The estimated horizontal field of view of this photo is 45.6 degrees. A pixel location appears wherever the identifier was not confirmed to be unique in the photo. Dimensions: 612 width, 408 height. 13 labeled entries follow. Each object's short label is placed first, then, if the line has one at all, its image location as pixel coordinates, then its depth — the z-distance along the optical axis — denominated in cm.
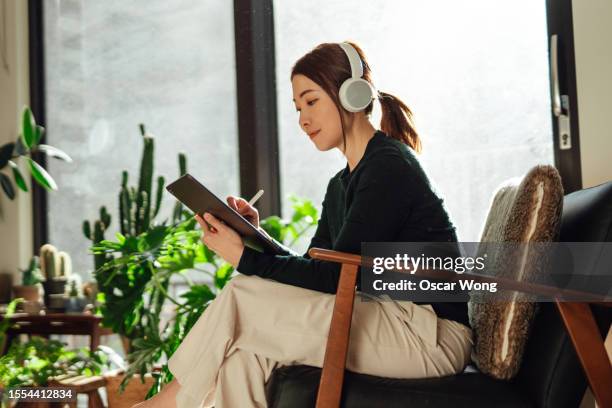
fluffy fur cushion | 153
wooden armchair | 139
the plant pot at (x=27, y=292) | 336
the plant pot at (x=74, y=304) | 301
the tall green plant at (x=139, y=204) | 290
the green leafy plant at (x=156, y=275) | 236
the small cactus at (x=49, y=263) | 315
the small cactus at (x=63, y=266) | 319
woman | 158
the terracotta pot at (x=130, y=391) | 251
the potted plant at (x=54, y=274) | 307
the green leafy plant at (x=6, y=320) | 285
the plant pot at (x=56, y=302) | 303
